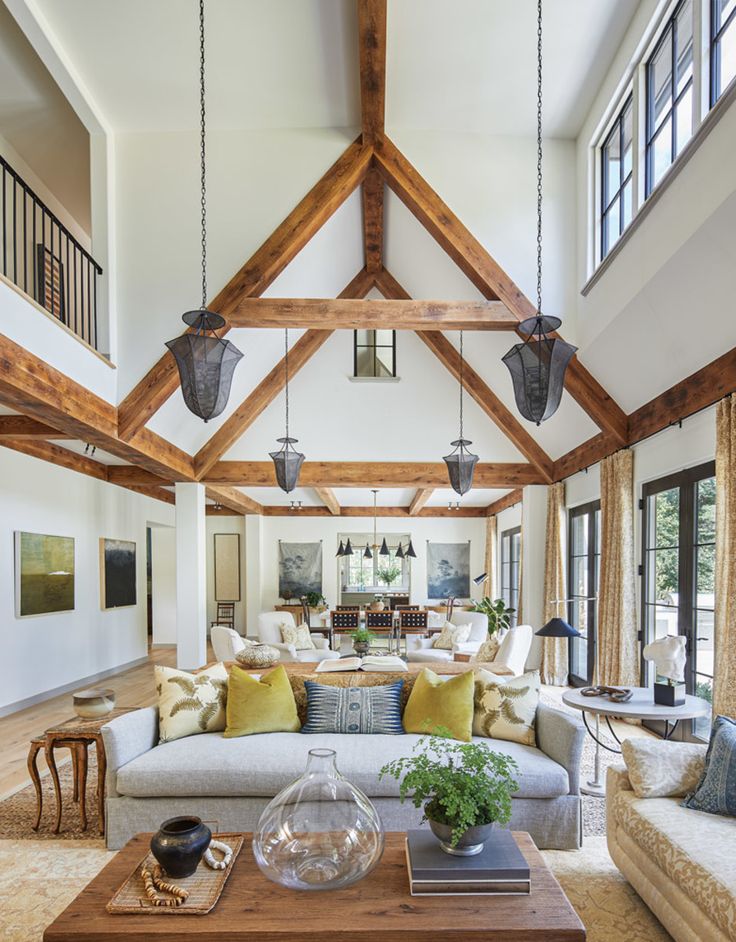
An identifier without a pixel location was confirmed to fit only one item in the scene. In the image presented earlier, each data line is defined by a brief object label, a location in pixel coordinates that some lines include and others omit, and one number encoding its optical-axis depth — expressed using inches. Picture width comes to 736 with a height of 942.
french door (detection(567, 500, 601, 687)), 296.8
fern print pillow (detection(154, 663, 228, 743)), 153.5
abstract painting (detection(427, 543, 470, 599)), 553.9
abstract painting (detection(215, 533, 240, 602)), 558.3
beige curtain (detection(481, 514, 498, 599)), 516.7
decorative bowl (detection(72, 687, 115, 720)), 148.9
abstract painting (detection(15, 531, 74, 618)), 276.5
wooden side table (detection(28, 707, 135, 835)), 144.1
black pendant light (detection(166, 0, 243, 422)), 150.2
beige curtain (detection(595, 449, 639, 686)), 233.8
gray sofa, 135.1
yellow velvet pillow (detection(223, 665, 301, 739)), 153.7
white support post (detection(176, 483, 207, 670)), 333.4
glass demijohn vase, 89.3
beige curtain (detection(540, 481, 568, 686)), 324.8
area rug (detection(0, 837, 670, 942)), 109.7
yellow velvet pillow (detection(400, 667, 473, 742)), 152.0
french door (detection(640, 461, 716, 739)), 191.0
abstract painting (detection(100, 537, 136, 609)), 359.6
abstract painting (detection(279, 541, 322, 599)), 547.5
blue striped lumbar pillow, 156.6
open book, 206.9
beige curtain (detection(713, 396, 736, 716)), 159.6
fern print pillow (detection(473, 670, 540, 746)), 151.7
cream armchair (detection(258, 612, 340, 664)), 316.5
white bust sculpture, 152.0
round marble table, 143.9
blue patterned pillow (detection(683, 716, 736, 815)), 109.3
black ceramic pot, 89.2
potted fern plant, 91.4
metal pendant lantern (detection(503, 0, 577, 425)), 142.0
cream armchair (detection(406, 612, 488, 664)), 326.6
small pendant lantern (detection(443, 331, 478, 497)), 279.7
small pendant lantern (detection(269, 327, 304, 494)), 271.0
